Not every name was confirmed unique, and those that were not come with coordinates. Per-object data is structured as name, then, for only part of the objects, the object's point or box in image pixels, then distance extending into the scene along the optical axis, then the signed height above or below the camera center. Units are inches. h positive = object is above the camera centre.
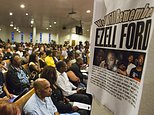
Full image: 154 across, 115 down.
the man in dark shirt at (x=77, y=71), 122.2 -28.1
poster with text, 13.9 -1.1
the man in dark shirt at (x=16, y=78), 90.3 -27.9
